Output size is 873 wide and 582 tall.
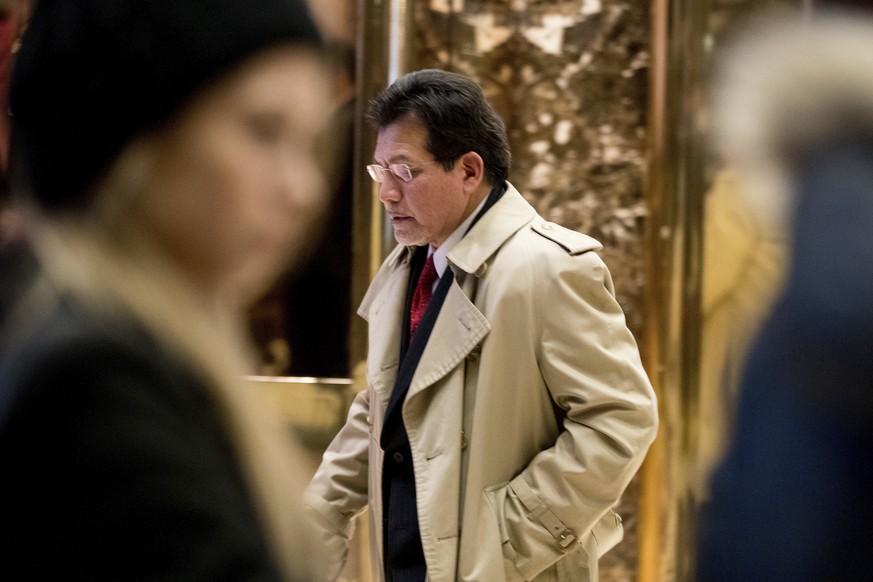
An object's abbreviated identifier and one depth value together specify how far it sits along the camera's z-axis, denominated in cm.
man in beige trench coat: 311
